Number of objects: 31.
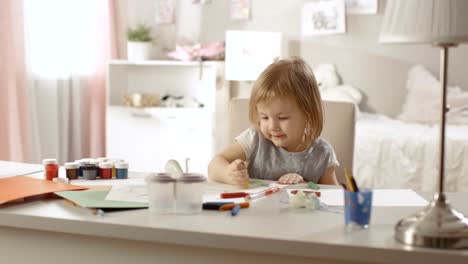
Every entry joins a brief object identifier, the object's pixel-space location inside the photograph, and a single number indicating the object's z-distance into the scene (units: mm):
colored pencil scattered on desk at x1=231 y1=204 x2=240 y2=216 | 2154
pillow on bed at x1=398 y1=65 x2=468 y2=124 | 5964
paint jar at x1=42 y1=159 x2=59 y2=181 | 2600
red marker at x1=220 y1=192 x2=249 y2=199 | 2349
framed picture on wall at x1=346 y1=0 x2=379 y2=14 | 6419
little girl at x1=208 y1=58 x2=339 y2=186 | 2759
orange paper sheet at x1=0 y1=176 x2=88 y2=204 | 2311
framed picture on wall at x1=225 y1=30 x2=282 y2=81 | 6274
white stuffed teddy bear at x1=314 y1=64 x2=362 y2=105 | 6492
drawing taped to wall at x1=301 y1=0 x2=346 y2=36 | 6524
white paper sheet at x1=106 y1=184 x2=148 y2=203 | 2295
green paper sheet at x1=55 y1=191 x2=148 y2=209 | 2215
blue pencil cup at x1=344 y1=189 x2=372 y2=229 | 2025
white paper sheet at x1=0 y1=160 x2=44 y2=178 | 2737
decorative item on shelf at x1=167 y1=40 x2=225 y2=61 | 6611
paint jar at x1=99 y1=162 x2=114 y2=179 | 2658
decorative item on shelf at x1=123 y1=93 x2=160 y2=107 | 6544
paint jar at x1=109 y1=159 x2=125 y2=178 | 2672
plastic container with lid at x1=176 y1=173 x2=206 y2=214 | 2171
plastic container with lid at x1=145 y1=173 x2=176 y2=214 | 2170
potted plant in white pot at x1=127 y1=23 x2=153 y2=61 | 6715
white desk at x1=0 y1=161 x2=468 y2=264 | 1916
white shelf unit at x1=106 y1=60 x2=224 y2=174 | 6345
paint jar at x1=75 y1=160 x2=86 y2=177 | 2664
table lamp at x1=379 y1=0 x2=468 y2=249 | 1908
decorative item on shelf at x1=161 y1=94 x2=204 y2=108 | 6617
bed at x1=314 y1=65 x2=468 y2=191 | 4836
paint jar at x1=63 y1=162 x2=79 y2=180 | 2648
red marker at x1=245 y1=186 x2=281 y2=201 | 2349
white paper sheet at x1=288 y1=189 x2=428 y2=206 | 2324
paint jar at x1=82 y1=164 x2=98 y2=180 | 2638
